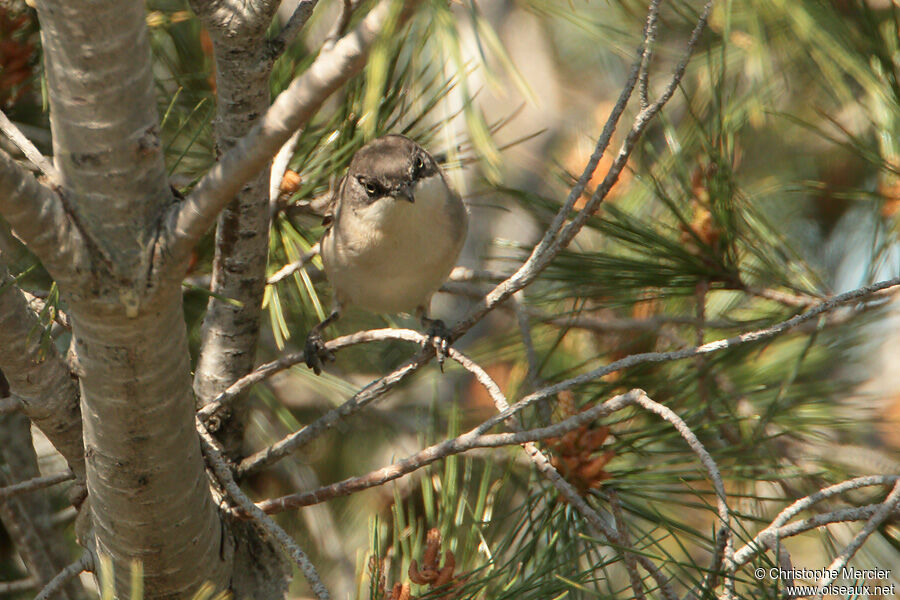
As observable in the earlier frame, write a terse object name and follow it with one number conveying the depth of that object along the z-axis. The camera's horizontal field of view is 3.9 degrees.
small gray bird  3.90
